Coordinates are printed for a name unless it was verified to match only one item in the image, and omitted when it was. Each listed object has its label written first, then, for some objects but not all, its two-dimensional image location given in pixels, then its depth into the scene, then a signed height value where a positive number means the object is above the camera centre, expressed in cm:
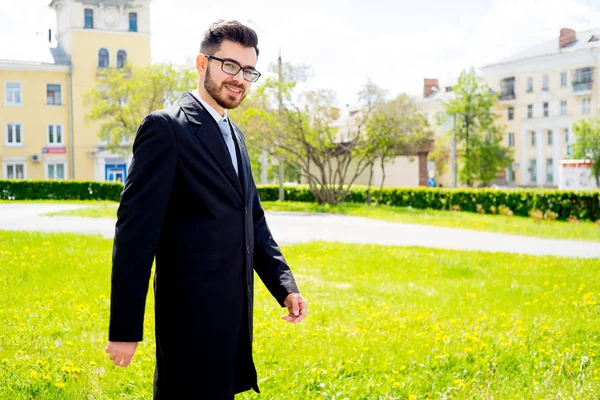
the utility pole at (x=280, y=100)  2769 +343
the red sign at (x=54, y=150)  4797 +283
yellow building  4759 +718
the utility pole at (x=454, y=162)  4943 +162
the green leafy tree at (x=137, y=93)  3528 +498
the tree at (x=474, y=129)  5400 +435
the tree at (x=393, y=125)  2775 +243
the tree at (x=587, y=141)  4588 +279
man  273 -19
